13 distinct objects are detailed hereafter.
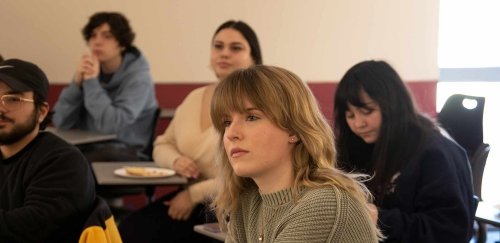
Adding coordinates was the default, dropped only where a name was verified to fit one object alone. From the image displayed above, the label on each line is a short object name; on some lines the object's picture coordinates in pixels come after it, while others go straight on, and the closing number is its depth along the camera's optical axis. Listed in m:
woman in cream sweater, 3.39
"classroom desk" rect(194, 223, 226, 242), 2.53
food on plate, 3.36
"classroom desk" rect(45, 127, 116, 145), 4.11
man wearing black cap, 2.13
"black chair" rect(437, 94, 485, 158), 3.34
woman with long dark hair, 2.37
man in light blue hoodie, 4.49
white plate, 3.34
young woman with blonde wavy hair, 1.57
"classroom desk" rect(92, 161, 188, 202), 3.21
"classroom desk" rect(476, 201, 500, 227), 2.68
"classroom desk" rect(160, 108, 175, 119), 5.14
